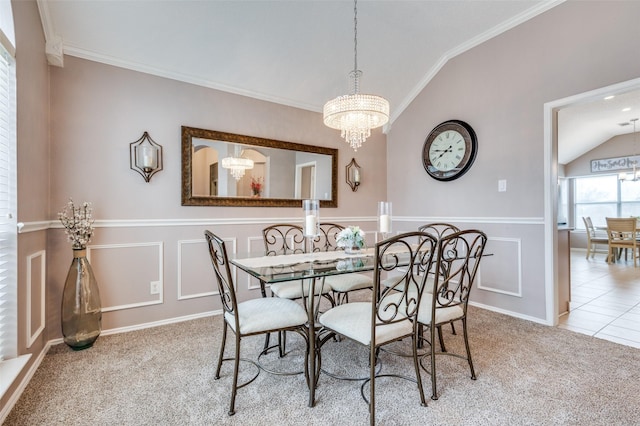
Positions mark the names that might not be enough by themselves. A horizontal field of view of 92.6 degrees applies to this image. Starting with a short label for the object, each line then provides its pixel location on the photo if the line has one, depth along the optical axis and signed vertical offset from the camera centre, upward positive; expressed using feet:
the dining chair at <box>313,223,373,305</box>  8.36 -1.93
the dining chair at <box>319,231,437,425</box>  4.93 -1.97
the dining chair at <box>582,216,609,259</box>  21.21 -1.89
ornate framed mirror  9.98 +1.58
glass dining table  5.33 -1.04
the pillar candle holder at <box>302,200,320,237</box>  7.05 -0.06
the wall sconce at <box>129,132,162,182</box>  8.96 +1.71
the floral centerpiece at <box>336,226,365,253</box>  7.51 -0.61
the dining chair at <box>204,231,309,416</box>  5.44 -1.97
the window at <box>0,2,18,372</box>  5.63 +0.32
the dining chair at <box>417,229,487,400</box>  5.58 -1.94
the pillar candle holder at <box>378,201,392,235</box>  7.89 -0.10
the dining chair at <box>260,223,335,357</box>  7.47 -1.96
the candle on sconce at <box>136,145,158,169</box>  8.94 +1.68
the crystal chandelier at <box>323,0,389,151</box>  7.71 +2.59
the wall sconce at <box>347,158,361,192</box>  13.60 +1.71
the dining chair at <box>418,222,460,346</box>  7.20 -1.93
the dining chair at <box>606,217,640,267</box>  18.70 -1.41
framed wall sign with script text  23.32 +3.88
